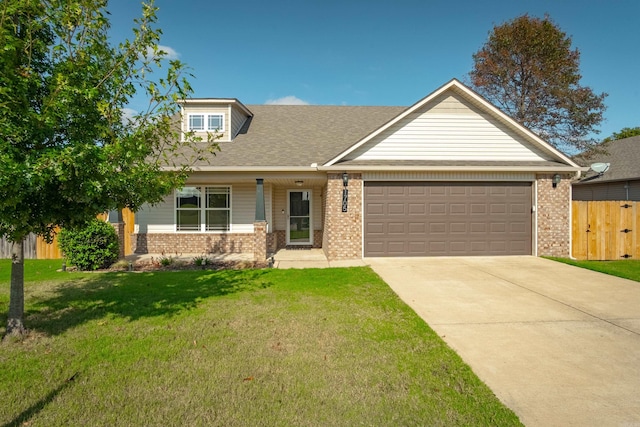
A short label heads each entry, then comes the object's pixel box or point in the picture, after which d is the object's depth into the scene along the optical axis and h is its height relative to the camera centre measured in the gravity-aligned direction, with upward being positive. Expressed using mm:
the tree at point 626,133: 38906 +9614
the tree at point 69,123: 3666 +1170
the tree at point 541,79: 23031 +9518
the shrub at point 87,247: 9523 -937
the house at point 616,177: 17906 +2051
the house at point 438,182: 10930 +1050
